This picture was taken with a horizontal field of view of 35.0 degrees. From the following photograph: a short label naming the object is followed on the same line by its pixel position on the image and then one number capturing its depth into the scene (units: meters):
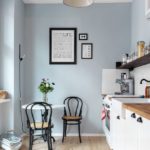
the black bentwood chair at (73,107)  4.88
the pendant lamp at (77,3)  2.40
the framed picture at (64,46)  4.92
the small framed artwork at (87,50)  4.93
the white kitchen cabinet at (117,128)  2.61
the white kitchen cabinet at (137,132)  1.53
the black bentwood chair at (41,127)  3.75
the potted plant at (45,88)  4.33
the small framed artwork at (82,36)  4.93
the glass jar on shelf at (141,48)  3.22
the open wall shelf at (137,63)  3.08
